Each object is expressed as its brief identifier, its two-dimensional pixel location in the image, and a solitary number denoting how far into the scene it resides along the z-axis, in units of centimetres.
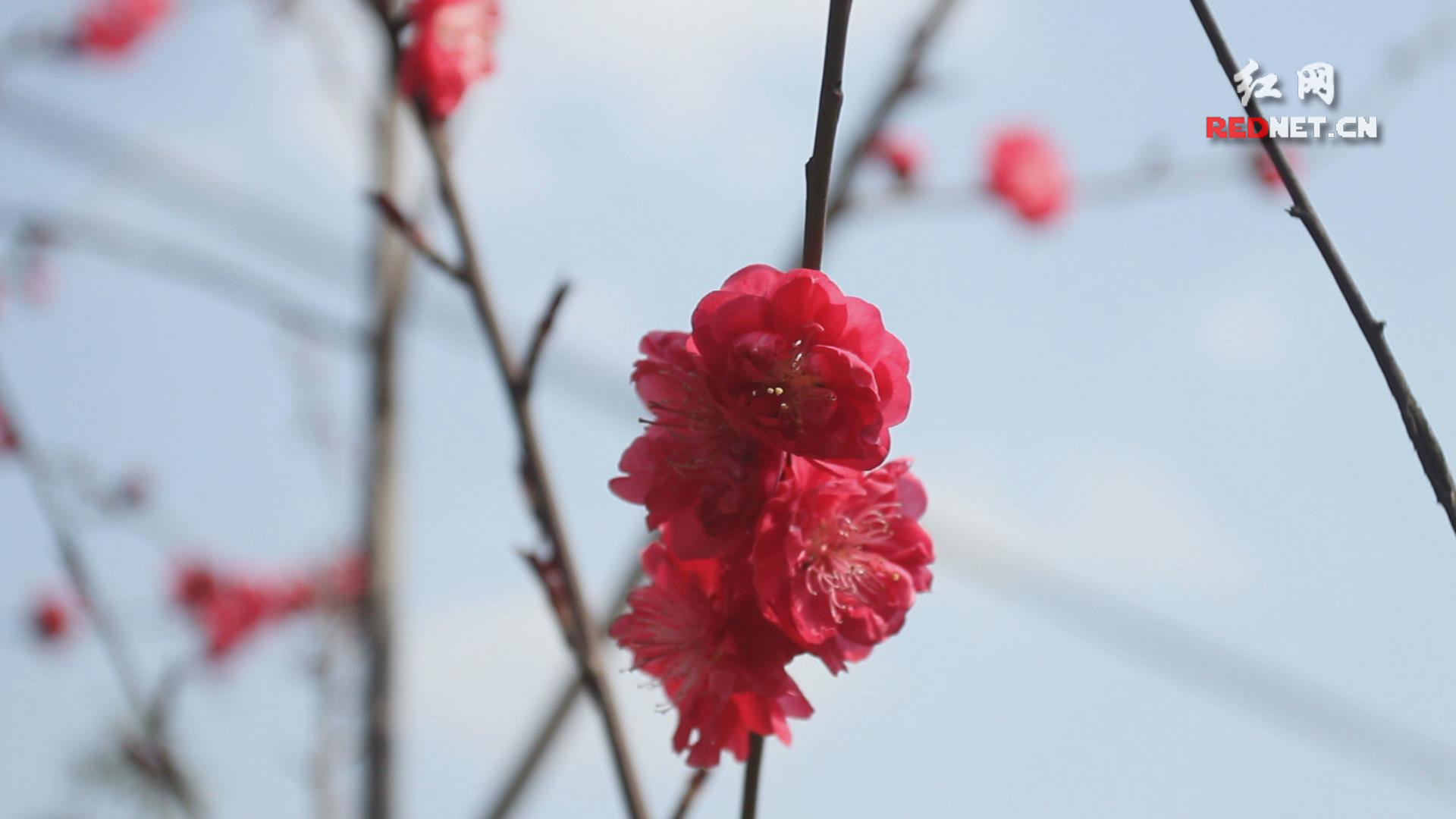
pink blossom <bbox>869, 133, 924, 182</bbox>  221
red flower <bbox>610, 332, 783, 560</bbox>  92
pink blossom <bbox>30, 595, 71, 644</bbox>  381
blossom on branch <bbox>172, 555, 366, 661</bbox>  337
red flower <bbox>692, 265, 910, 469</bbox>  92
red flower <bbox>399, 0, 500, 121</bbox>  106
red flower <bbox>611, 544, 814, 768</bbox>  94
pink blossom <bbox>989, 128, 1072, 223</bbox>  274
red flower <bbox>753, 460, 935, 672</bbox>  92
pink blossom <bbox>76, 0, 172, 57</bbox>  317
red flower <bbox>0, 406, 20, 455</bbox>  153
